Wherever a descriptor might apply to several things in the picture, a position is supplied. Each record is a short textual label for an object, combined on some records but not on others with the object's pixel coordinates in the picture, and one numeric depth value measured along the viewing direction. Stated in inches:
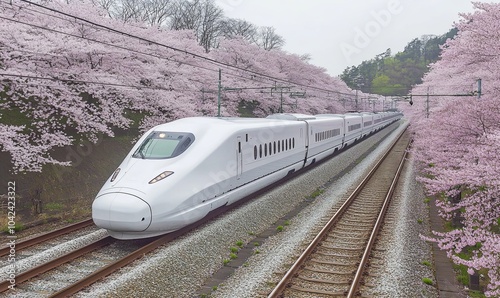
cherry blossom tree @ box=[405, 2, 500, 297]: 389.4
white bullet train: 405.1
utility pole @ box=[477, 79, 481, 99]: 570.9
